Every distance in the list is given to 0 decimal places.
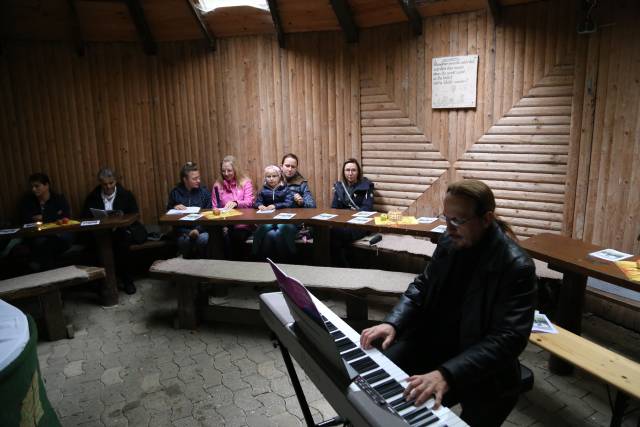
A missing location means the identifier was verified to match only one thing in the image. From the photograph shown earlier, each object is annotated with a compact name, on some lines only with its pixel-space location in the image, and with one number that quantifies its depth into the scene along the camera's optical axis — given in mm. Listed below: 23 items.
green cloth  2135
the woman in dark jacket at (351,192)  6315
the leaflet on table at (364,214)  5618
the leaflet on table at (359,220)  5232
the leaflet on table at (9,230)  5420
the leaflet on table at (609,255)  3564
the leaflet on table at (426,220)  5137
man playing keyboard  2148
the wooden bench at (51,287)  4521
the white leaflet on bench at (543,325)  3289
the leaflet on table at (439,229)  4688
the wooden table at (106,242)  5508
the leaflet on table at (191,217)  5692
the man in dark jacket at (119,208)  6272
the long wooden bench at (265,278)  4219
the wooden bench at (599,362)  2637
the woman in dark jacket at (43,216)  5867
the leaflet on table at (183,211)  6144
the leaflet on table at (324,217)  5484
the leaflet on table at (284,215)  5629
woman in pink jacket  6645
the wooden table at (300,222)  5398
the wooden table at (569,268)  3447
